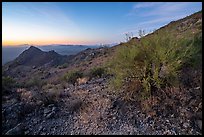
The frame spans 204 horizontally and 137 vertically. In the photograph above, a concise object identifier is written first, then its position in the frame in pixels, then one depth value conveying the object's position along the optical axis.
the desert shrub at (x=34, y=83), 6.53
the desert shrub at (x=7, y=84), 5.08
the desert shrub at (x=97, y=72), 5.64
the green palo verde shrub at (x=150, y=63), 3.26
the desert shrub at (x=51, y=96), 3.80
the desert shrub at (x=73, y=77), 5.78
